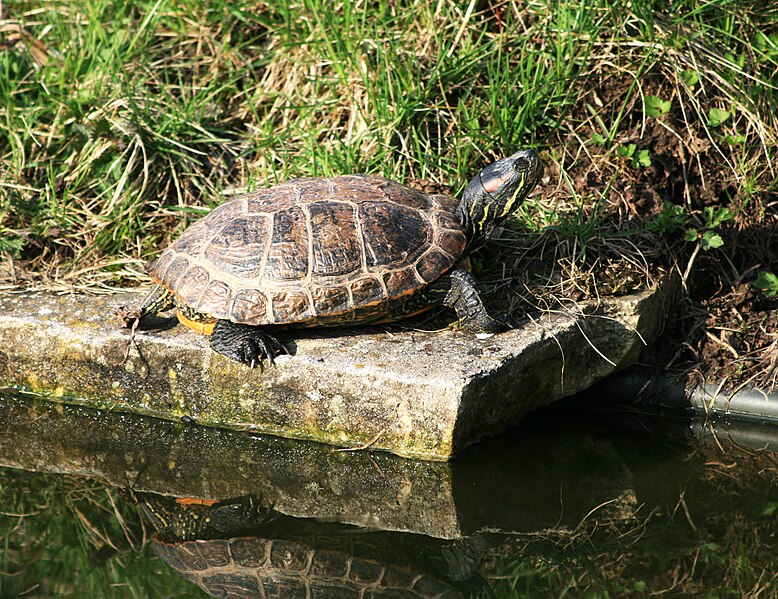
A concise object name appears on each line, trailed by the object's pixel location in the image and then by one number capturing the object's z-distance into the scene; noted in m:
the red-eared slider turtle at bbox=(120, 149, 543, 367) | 7.60
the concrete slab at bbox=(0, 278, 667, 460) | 7.35
